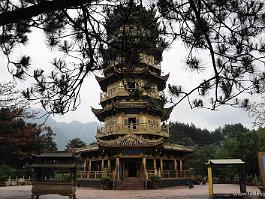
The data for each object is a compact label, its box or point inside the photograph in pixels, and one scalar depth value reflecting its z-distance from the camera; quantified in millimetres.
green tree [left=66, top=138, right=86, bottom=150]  33766
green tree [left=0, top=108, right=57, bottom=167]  15806
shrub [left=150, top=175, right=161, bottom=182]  14212
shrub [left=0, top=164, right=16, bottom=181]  19607
